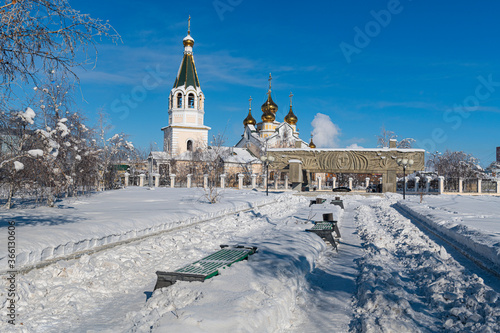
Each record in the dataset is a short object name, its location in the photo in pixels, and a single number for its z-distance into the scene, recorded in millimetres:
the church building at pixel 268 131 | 64125
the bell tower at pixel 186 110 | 53969
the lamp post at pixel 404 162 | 28422
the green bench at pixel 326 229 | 8477
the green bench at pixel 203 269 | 4812
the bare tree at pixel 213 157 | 47962
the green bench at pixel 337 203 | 19328
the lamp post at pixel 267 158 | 30984
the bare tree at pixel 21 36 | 4527
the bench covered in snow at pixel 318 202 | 19516
